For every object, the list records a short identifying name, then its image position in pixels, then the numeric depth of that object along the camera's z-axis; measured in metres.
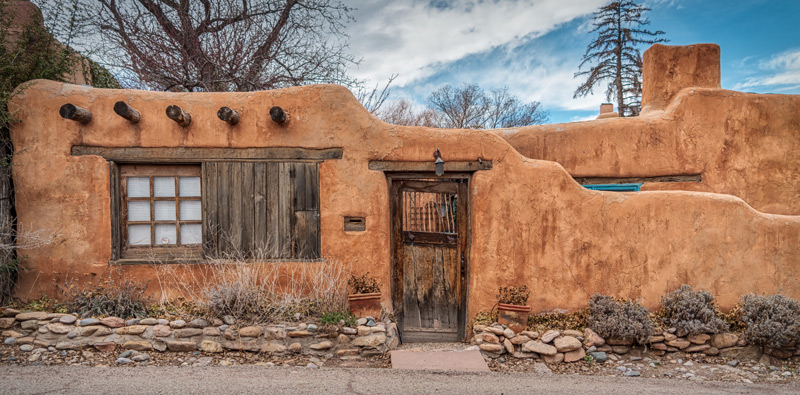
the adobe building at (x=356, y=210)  5.35
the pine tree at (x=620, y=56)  18.38
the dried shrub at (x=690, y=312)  5.39
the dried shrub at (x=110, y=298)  5.11
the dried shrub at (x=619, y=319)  5.30
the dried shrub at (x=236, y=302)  5.12
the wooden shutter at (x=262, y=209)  5.61
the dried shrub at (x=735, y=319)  5.63
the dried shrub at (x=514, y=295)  5.73
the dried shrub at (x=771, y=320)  5.18
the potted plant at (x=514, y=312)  5.57
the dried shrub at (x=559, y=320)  5.68
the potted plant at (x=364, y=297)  5.48
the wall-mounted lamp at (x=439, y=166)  5.58
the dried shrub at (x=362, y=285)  5.65
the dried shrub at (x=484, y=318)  5.71
